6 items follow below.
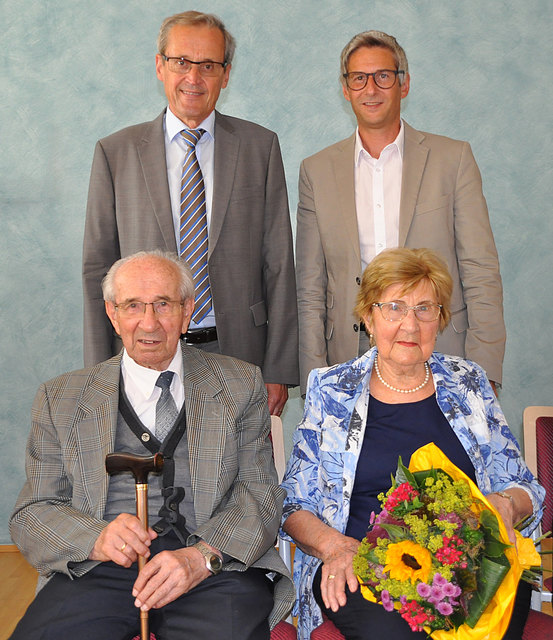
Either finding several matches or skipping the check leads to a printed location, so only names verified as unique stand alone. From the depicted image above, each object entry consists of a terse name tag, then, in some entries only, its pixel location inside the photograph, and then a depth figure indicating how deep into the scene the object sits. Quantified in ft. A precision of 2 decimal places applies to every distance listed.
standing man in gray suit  9.33
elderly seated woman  7.37
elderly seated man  6.56
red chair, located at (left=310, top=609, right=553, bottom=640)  6.81
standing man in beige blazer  9.49
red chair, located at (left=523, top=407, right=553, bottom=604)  8.00
